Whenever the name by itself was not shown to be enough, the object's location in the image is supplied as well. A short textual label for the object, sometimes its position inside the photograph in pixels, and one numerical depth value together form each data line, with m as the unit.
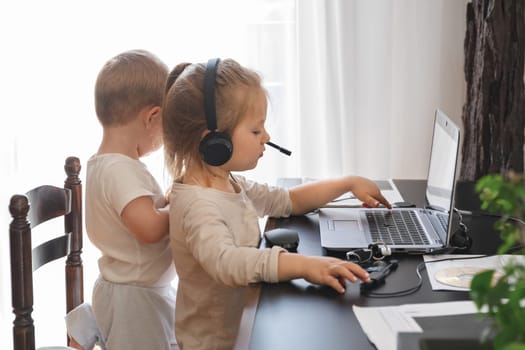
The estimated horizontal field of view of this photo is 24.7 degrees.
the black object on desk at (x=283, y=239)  2.02
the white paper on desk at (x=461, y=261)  1.94
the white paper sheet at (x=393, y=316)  1.64
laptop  2.05
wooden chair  1.93
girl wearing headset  1.95
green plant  1.07
